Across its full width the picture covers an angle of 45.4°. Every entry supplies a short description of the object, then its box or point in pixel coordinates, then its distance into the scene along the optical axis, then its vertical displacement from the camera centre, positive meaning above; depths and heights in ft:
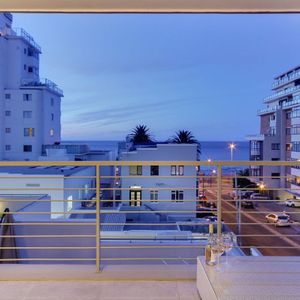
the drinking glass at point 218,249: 6.77 -1.95
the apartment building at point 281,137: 69.67 +1.91
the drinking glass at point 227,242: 6.84 -1.85
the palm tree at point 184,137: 66.08 +1.54
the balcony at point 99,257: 7.62 -3.07
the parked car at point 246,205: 52.65 -8.84
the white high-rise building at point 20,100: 64.54 +7.96
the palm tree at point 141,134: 70.49 +2.16
